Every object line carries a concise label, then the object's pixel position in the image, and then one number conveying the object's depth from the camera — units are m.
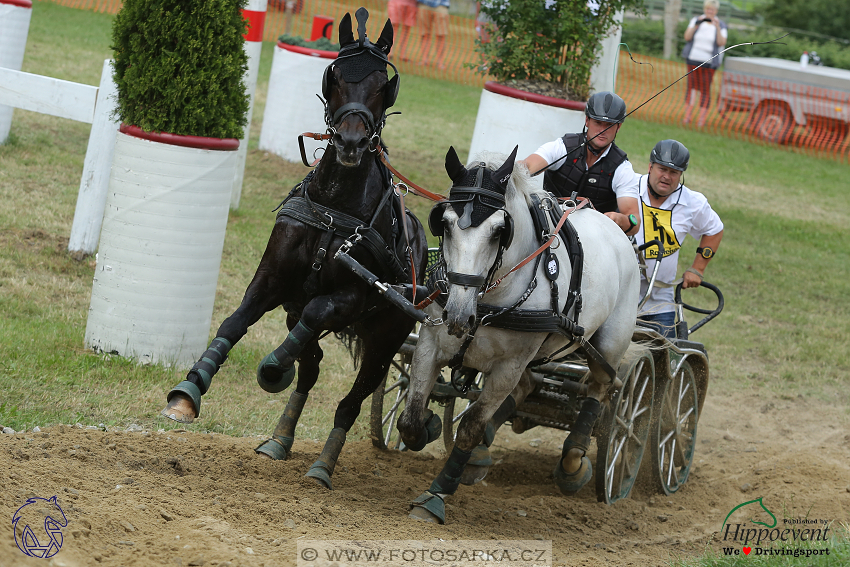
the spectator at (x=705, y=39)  37.53
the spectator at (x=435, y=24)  42.41
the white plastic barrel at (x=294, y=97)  24.11
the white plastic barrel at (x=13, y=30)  19.91
